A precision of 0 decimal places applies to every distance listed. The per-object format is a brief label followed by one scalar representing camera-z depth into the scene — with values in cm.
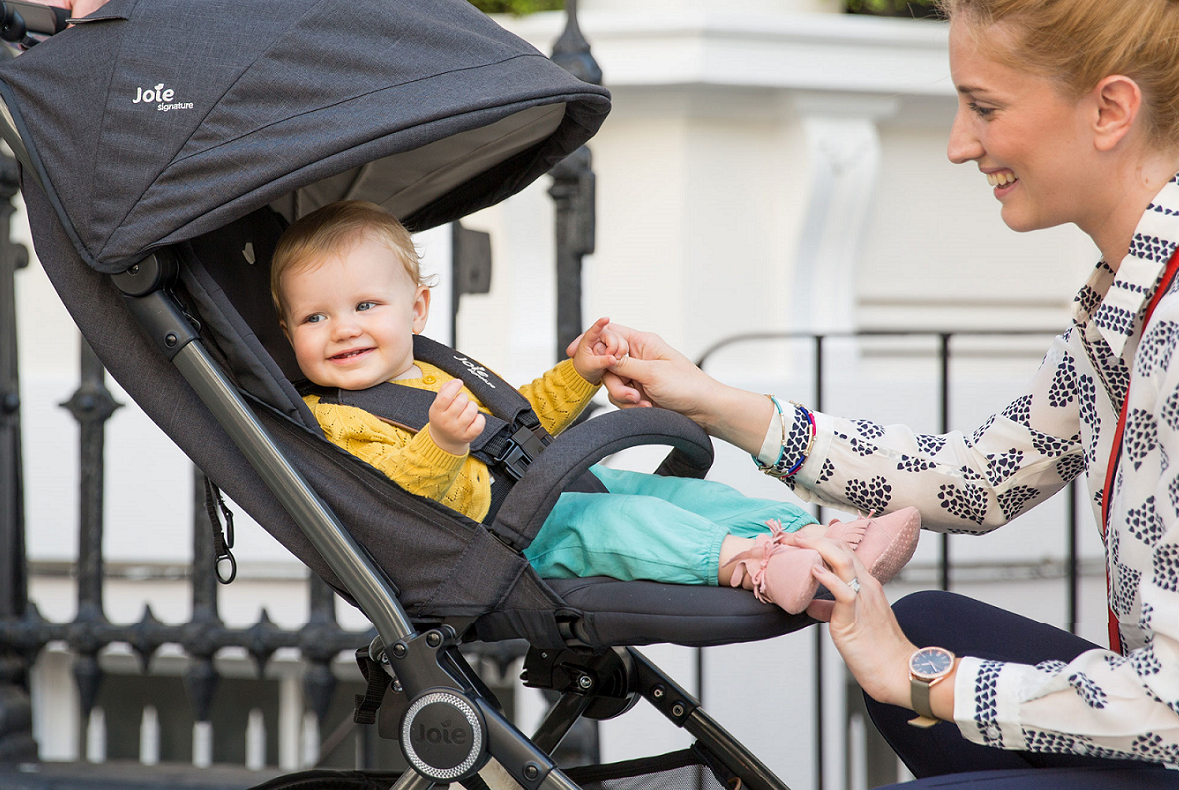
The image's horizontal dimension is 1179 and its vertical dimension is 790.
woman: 334
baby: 348
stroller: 344
